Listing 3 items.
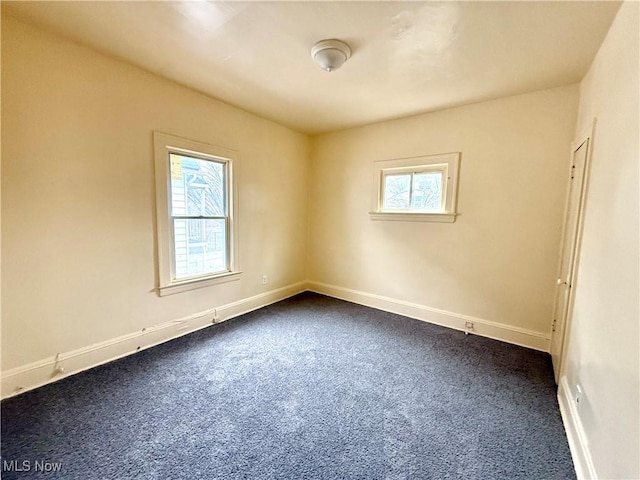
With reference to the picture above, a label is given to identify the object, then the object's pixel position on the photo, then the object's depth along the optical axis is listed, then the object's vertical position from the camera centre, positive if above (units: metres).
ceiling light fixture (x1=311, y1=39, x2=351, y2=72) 1.89 +1.19
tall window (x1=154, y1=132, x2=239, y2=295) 2.57 -0.02
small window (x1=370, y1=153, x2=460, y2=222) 3.09 +0.38
